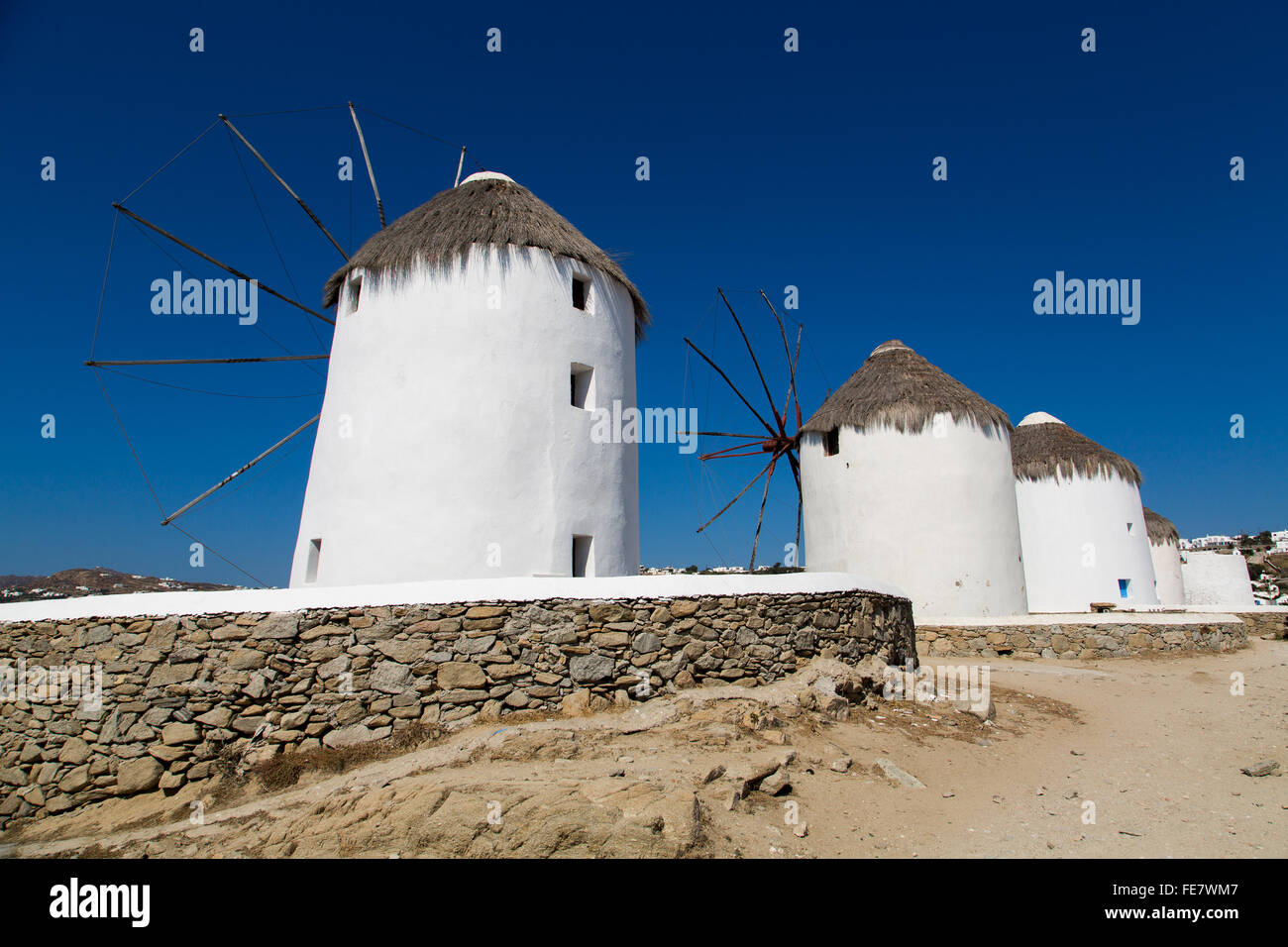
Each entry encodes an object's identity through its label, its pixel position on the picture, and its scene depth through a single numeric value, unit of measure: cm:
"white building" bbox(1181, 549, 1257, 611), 3136
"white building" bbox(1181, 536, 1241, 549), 5375
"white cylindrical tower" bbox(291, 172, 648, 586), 952
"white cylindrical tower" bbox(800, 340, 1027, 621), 1614
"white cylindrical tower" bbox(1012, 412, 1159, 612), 2053
